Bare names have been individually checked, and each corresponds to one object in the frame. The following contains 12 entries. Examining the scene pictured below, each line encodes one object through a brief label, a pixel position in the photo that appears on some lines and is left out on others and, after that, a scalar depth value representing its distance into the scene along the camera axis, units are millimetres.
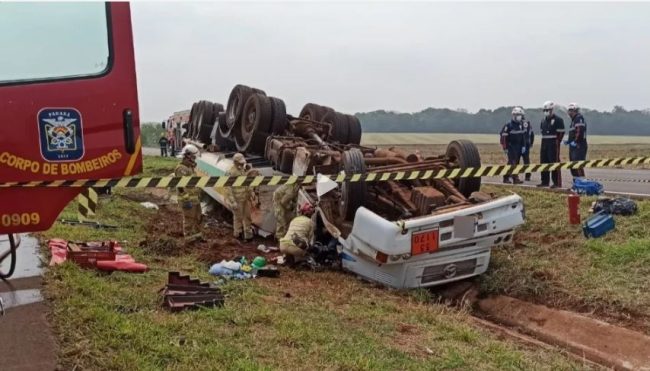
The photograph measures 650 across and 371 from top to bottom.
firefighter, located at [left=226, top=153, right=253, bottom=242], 8422
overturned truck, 5516
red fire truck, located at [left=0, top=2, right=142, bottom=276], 2959
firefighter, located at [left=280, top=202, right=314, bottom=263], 6578
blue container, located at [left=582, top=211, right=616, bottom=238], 6934
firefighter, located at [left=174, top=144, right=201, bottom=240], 8250
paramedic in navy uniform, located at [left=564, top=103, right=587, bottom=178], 11258
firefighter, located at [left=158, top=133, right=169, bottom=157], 31359
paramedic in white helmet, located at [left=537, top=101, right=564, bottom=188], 11844
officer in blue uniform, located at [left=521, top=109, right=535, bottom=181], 12938
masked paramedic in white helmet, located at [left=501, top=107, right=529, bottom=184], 12852
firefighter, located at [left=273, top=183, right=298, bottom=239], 7531
